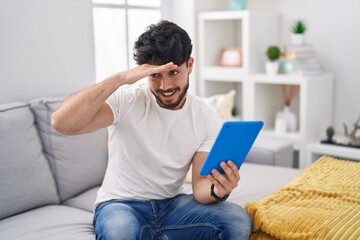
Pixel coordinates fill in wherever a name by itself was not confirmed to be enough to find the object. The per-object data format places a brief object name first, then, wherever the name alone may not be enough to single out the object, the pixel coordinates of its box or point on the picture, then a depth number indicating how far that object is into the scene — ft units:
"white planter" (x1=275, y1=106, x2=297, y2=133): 10.92
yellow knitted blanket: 5.25
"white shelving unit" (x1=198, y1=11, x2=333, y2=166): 10.36
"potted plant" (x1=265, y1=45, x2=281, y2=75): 10.53
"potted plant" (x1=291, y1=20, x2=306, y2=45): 10.51
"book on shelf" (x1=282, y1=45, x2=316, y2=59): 10.43
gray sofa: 6.16
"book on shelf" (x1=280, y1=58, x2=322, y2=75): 10.39
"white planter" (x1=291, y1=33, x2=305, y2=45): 10.55
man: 5.44
